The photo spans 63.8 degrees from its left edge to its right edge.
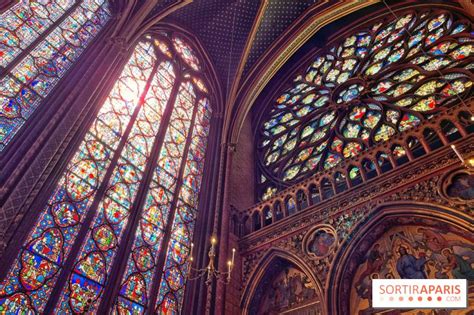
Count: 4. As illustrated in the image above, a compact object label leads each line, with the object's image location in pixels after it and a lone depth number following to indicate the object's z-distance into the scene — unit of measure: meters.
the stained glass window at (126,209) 5.30
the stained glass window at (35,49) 5.82
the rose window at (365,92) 8.55
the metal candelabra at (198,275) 7.05
